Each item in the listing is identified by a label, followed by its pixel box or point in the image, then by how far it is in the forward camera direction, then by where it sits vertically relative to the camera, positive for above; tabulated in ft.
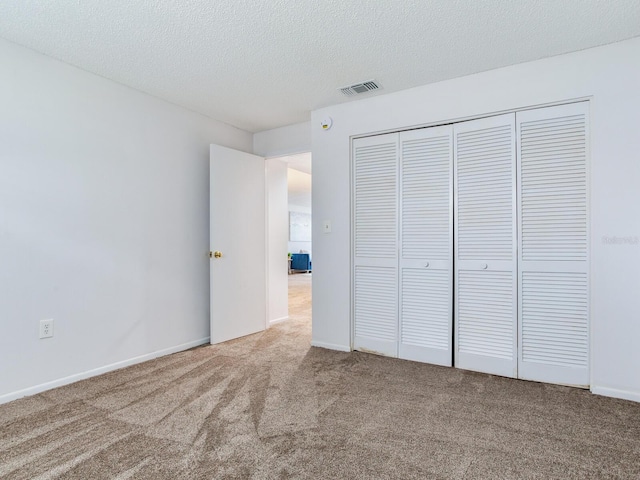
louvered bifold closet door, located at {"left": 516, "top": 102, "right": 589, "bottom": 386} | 8.30 -0.03
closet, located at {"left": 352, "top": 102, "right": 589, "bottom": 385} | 8.45 -0.04
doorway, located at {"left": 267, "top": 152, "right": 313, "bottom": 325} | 14.84 +0.34
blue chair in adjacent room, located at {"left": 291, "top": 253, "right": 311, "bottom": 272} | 38.60 -2.05
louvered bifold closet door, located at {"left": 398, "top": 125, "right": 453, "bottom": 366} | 9.91 -0.06
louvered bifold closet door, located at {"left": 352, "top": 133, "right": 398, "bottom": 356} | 10.71 -0.04
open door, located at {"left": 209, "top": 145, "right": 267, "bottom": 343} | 12.19 -0.03
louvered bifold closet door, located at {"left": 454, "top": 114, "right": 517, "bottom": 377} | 9.05 -0.08
